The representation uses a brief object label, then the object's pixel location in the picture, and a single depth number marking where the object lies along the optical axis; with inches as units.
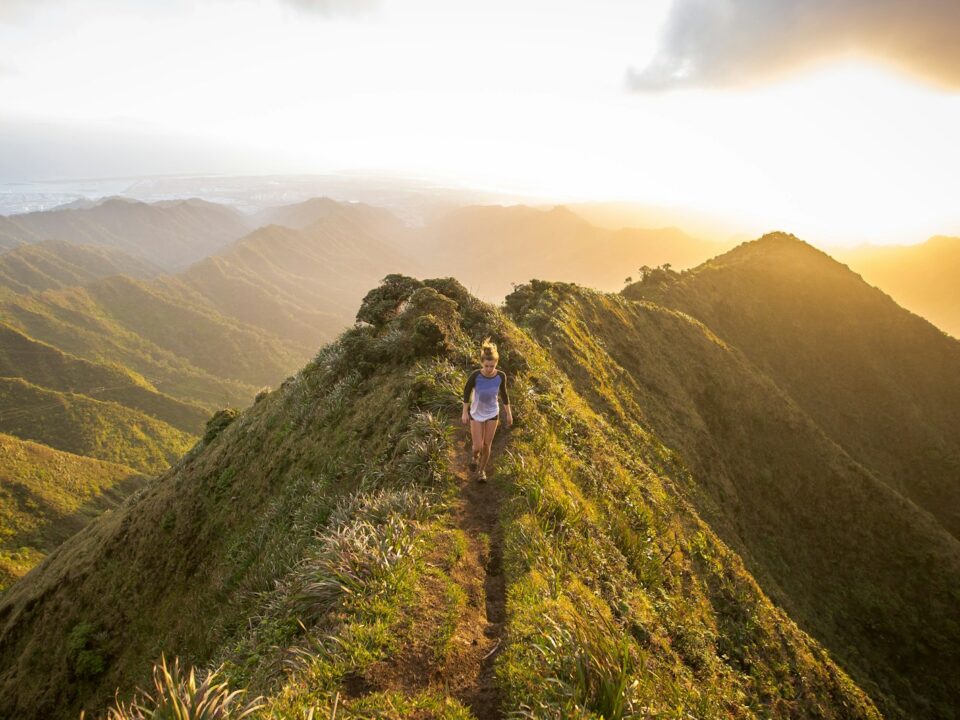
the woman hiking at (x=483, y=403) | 348.2
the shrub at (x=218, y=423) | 879.0
